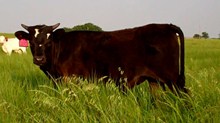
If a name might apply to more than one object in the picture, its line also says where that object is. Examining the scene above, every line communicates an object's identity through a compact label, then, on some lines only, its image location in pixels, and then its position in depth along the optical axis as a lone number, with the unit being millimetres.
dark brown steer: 5527
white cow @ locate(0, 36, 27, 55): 23500
